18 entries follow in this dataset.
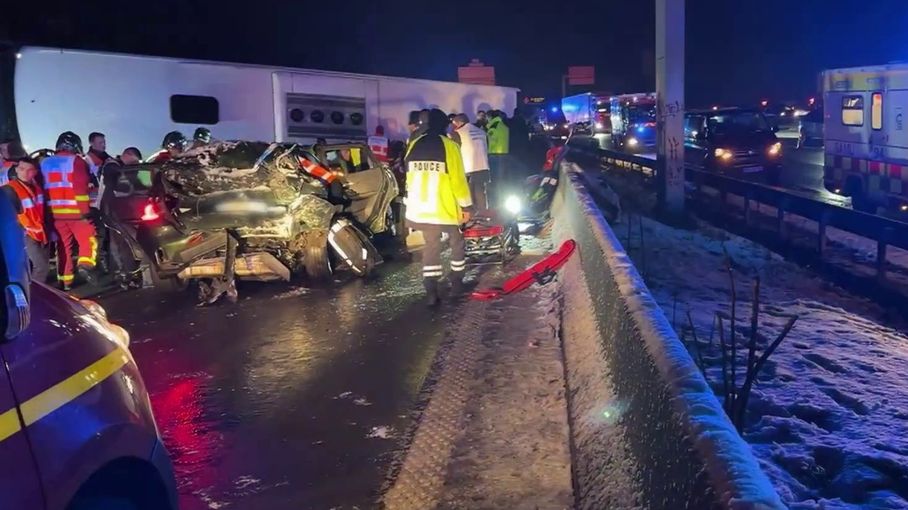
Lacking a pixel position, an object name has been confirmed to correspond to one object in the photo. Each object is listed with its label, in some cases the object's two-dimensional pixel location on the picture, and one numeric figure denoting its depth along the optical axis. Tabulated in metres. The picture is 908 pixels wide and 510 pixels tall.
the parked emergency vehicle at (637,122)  35.53
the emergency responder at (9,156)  10.50
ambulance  14.79
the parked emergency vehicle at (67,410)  2.49
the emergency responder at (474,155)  13.30
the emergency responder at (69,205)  10.42
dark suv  21.73
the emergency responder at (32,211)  10.27
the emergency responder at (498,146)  16.58
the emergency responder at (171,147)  10.95
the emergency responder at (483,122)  16.93
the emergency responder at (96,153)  11.85
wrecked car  9.41
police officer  8.80
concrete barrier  2.79
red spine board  9.42
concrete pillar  15.38
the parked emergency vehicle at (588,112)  45.47
